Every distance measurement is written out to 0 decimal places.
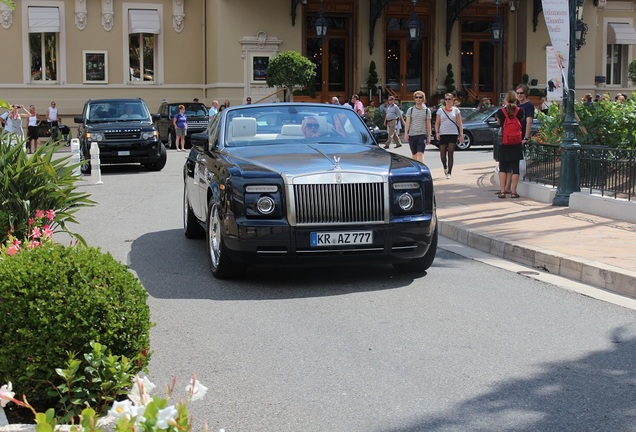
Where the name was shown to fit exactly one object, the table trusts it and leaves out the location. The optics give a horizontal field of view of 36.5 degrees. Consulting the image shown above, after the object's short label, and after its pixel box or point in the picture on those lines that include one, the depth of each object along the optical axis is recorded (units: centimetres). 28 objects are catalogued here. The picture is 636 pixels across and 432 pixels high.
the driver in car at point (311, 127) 1048
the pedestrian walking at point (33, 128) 3288
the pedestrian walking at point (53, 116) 3678
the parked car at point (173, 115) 3416
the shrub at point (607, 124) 1549
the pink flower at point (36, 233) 702
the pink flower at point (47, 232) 721
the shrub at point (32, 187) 859
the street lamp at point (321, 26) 3766
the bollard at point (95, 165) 2017
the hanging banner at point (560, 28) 1534
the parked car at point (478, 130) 3099
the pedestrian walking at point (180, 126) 3222
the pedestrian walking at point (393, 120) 3259
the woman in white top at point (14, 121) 2861
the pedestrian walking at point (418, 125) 1862
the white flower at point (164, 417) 308
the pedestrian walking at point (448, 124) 1895
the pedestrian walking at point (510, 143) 1527
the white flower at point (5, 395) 348
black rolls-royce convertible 867
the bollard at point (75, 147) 1939
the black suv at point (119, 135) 2333
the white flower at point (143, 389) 341
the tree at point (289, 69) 3672
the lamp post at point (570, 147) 1420
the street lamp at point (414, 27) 3728
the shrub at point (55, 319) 458
